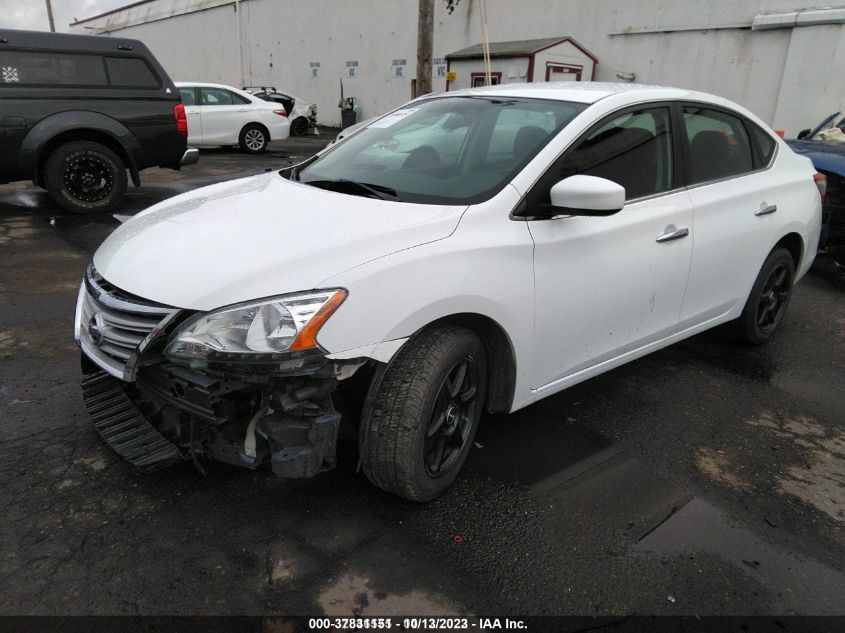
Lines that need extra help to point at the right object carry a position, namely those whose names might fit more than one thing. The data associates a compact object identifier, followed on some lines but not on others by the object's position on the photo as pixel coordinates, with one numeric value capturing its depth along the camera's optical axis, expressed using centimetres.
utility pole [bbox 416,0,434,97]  1220
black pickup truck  679
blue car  596
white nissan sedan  209
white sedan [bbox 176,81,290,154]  1323
